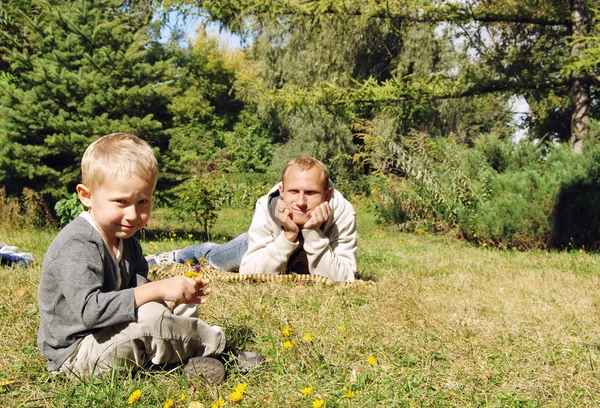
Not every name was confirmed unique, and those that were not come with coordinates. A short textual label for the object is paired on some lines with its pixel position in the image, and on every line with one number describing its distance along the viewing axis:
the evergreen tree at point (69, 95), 7.89
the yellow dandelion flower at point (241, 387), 2.01
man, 3.85
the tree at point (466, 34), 9.27
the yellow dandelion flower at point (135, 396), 1.94
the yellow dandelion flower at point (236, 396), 1.98
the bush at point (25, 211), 7.78
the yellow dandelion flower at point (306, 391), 1.97
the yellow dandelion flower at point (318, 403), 1.89
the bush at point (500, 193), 8.51
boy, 2.11
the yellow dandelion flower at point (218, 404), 1.94
